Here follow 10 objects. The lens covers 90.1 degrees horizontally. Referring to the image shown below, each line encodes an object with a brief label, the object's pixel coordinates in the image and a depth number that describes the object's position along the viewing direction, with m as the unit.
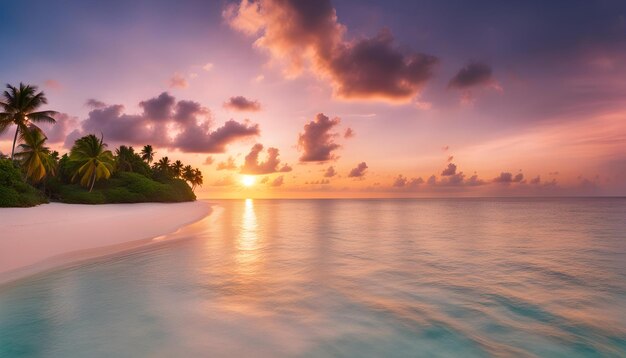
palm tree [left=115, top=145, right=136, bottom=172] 51.91
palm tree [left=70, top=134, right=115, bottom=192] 40.56
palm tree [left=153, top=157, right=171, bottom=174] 74.88
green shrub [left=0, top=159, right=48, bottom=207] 25.97
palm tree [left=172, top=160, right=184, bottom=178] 81.95
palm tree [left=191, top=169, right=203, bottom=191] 94.44
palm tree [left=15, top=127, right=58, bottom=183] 33.31
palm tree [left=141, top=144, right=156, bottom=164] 73.19
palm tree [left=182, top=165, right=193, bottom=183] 92.12
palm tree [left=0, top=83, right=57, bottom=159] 32.75
